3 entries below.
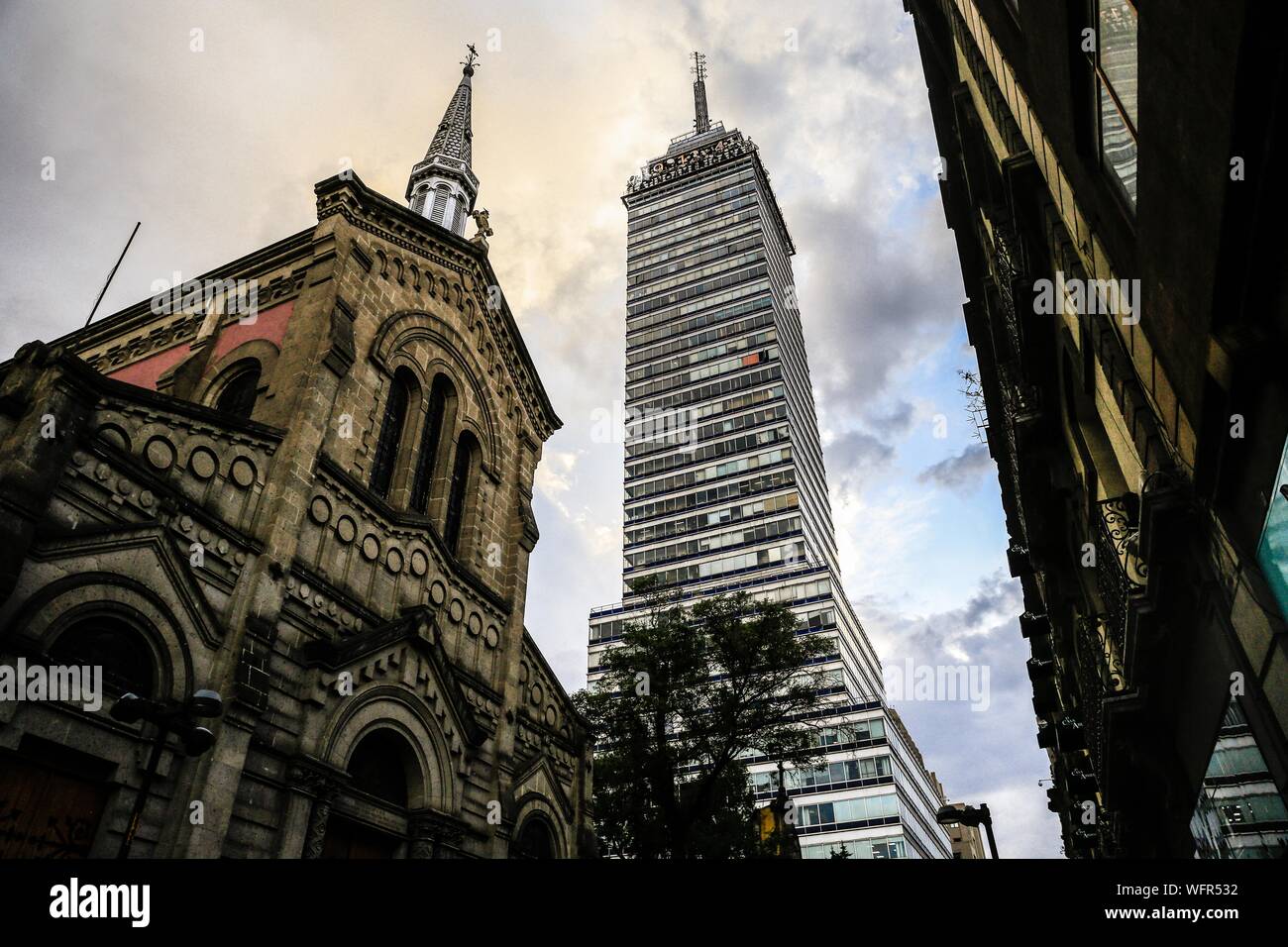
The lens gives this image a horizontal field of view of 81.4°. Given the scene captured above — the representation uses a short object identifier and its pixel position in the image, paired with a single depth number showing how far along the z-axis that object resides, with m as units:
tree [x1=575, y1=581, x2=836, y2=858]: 25.25
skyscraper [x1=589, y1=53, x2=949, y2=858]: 57.88
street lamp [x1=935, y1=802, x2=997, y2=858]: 15.91
